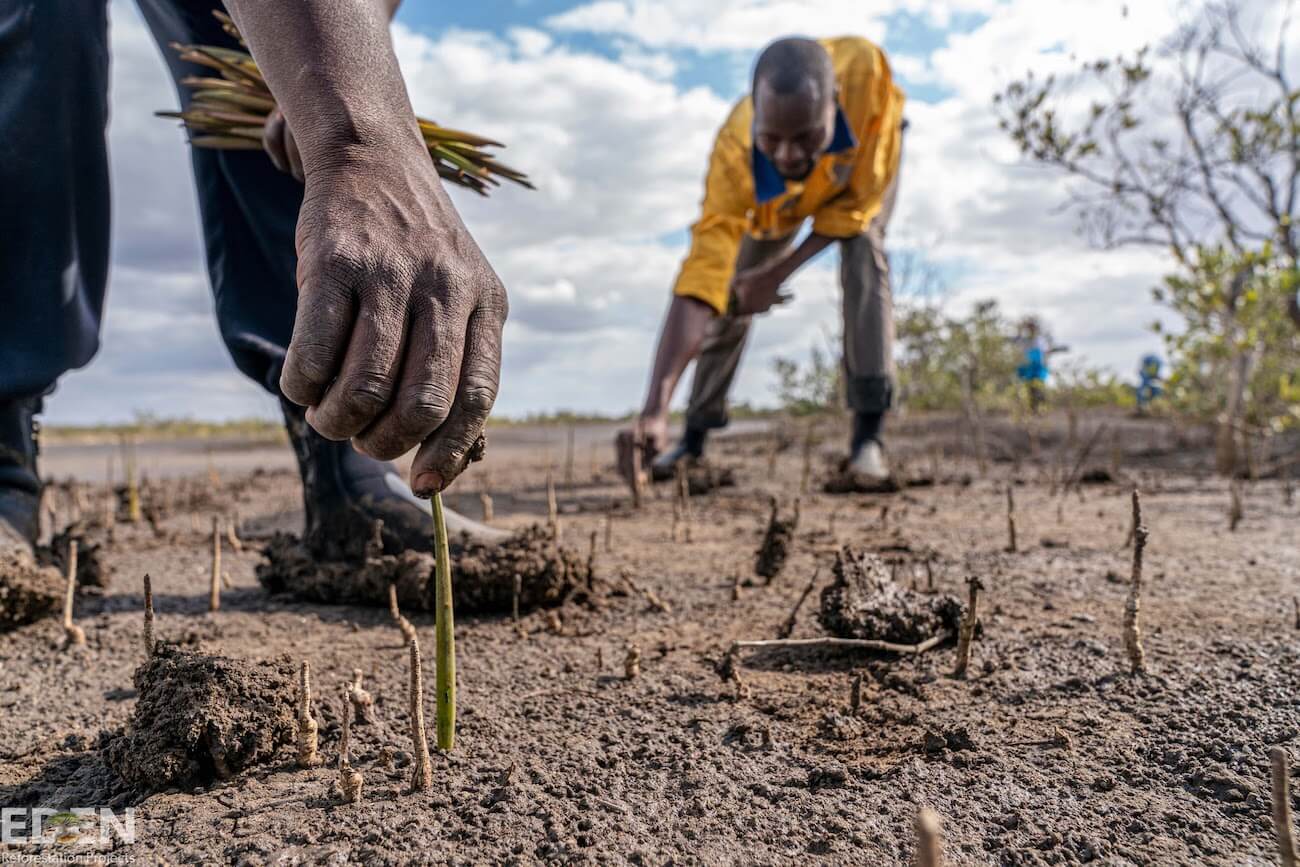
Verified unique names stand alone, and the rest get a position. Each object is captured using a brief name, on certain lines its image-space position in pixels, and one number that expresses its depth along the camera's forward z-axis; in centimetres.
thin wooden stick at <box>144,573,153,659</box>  118
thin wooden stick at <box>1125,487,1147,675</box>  134
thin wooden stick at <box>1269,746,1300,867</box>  69
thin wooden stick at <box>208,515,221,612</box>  190
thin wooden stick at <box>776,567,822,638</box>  162
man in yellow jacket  353
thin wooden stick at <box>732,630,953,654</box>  146
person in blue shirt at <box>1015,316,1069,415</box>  1051
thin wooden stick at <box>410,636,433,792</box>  103
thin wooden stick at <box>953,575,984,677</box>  139
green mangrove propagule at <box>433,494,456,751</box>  106
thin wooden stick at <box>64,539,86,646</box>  164
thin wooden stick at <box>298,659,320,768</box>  113
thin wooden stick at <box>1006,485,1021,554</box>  228
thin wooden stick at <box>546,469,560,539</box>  231
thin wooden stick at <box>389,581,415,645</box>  147
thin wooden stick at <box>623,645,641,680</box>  145
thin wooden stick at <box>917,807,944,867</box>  58
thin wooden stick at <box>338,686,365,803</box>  104
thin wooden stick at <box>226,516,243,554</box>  255
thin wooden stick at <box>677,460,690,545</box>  284
